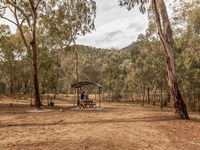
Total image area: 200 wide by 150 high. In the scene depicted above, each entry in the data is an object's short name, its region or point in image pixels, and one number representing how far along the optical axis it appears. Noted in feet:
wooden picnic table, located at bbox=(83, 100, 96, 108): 65.49
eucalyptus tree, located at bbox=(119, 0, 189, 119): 37.50
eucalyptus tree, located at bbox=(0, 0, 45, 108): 57.98
